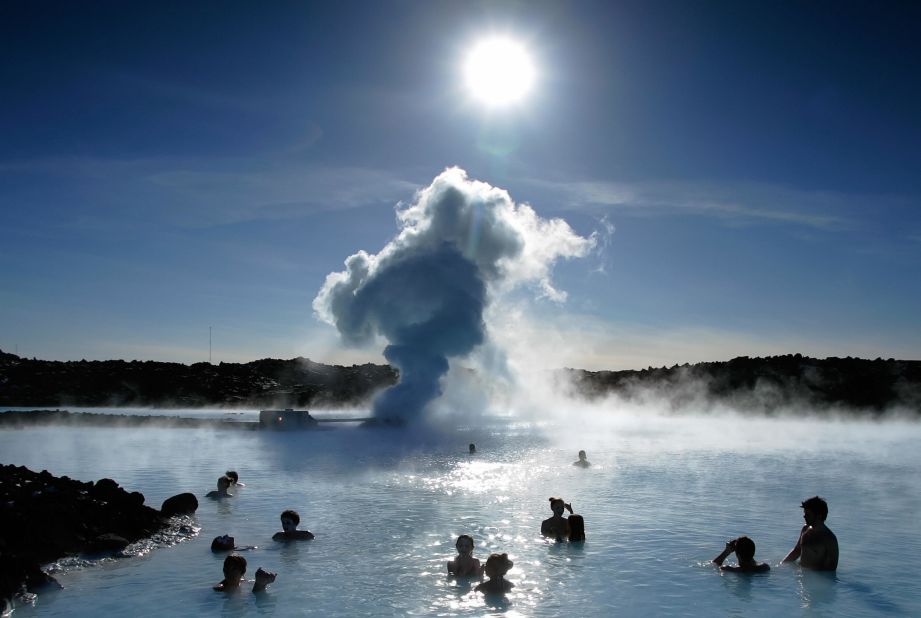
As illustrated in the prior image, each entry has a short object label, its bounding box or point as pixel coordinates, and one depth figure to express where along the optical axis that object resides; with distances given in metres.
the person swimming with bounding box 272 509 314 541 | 12.90
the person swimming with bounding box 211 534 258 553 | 12.03
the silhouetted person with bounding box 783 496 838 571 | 10.84
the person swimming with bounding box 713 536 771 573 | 10.77
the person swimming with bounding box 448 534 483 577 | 10.32
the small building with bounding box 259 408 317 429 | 44.97
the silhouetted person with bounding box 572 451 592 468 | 24.61
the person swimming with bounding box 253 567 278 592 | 9.83
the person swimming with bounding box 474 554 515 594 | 9.73
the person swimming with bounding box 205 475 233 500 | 17.48
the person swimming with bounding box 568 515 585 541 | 12.86
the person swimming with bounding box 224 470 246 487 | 18.94
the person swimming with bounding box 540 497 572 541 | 13.03
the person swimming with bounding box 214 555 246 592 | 9.80
